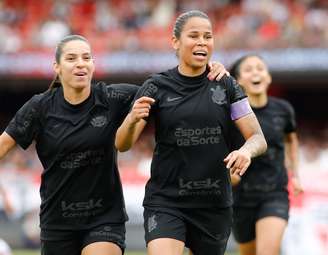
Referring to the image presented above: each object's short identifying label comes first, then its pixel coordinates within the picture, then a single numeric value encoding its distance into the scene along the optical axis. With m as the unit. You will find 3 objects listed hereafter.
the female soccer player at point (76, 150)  14.87
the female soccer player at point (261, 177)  19.03
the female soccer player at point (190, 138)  14.23
